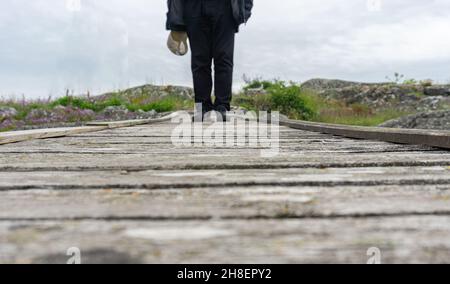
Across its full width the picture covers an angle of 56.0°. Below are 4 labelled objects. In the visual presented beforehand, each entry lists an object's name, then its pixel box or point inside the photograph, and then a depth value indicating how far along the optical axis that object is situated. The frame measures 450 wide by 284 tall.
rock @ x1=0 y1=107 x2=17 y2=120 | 7.85
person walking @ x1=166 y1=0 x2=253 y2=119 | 4.31
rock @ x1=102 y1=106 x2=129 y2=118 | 8.70
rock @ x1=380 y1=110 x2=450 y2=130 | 6.29
